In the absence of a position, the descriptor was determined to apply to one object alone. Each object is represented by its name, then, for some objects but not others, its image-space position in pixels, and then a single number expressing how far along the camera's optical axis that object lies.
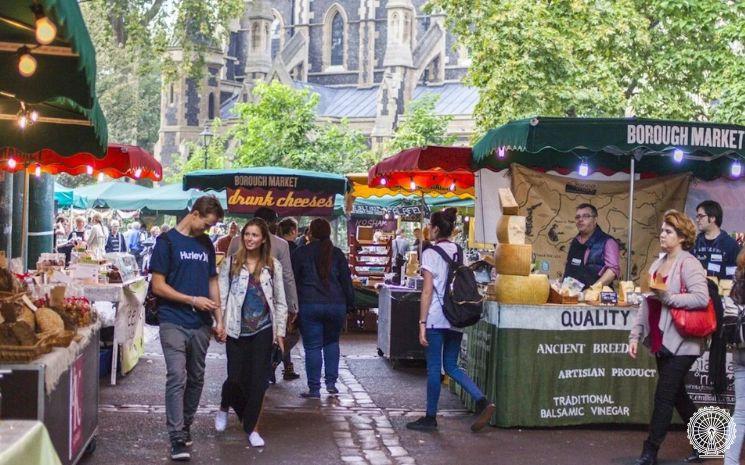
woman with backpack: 9.45
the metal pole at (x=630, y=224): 11.37
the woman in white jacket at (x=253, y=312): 8.70
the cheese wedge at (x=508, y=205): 10.09
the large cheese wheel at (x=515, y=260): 9.78
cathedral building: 68.50
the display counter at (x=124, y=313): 11.90
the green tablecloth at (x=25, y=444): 4.19
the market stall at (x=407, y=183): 13.34
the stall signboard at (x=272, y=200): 18.50
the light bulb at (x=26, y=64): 6.52
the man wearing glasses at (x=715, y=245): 10.79
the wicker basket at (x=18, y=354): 6.10
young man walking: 8.12
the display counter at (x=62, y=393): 6.01
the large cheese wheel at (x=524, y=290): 9.67
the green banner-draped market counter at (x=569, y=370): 9.59
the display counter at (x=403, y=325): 13.80
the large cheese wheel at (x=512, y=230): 9.97
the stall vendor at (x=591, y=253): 10.61
